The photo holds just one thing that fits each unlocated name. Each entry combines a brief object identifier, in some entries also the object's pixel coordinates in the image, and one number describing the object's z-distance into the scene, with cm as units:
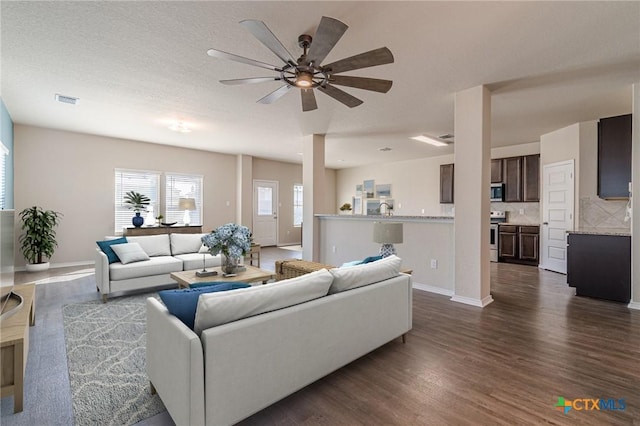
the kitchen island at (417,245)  428
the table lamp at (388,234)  334
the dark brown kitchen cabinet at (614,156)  425
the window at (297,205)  994
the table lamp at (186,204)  668
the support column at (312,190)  607
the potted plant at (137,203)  609
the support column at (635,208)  356
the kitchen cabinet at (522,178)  634
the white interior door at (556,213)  532
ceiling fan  193
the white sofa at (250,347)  145
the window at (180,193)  723
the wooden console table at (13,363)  172
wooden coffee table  322
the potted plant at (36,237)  531
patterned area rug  179
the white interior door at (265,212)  895
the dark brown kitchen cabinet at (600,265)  375
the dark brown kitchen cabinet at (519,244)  610
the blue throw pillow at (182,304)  163
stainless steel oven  662
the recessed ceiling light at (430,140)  625
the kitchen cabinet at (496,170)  686
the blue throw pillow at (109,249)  407
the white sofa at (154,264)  383
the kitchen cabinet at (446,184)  768
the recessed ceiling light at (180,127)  528
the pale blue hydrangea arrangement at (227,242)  334
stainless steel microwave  678
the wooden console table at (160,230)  588
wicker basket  367
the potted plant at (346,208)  810
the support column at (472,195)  363
